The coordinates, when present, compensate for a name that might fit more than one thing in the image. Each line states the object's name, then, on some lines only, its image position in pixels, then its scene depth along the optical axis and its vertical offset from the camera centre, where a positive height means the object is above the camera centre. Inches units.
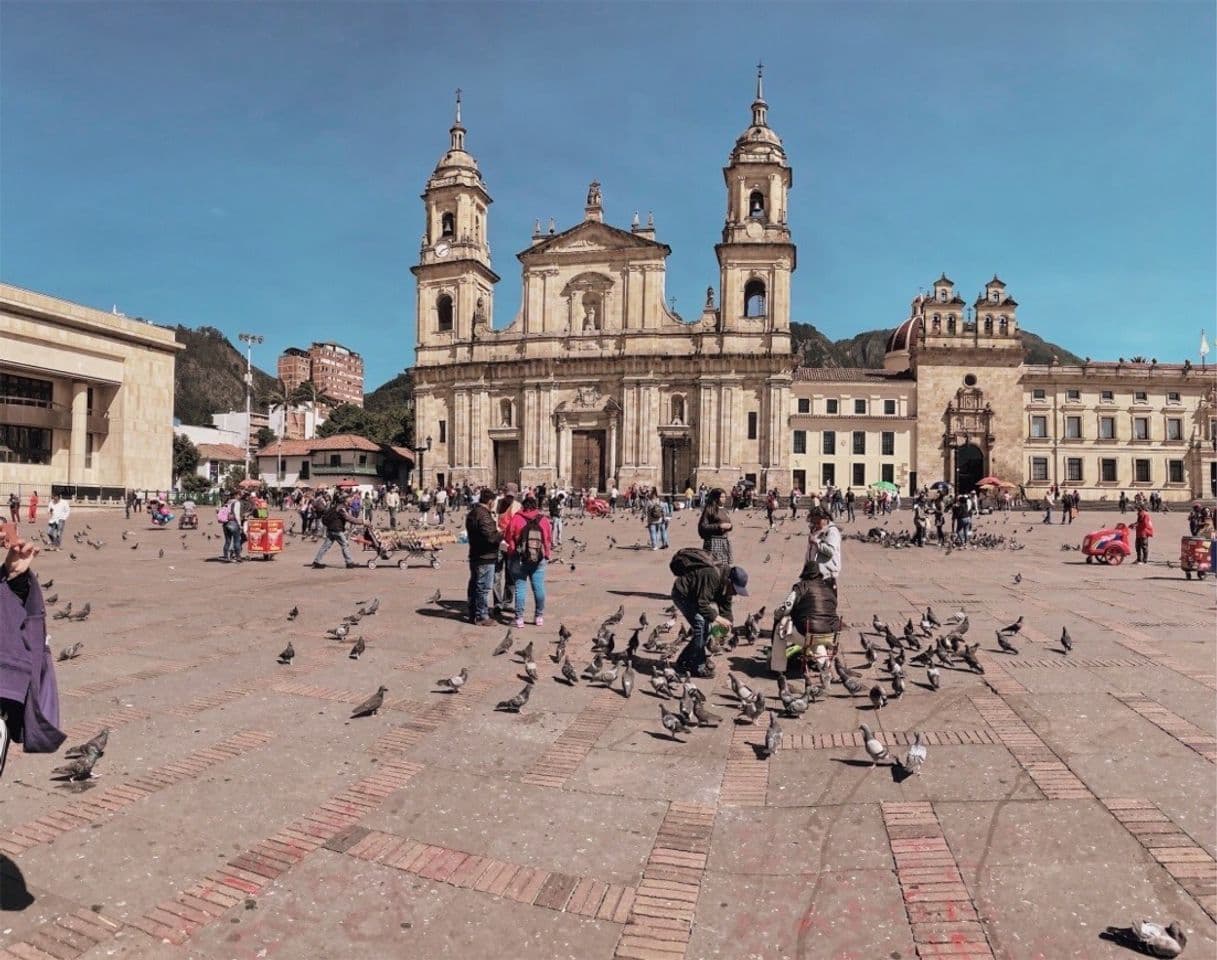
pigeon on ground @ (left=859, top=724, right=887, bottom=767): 197.2 -60.2
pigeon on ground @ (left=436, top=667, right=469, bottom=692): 261.4 -59.5
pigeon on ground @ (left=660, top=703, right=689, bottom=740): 222.4 -61.7
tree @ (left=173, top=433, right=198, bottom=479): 2915.8 +155.2
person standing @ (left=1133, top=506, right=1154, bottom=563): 692.1 -23.2
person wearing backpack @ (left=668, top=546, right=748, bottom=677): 283.1 -33.2
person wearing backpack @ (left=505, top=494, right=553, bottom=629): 377.7 -23.2
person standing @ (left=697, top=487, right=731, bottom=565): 352.8 -11.3
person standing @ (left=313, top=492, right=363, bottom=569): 593.8 -19.5
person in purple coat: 134.1 -28.9
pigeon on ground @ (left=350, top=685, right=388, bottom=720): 233.9 -60.6
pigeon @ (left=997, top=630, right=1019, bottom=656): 318.3 -56.0
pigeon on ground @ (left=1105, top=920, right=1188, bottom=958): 120.9 -66.0
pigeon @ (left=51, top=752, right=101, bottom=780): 182.7 -62.6
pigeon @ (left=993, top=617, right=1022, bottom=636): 330.2 -51.6
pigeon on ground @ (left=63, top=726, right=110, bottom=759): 187.9 -59.7
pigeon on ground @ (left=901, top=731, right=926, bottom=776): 190.1 -60.5
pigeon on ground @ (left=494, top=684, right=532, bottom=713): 241.2 -61.0
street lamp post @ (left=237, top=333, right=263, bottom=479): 1909.6 +337.4
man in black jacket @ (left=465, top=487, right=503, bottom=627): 375.6 -25.1
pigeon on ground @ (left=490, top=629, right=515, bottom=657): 316.6 -58.3
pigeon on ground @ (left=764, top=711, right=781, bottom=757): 207.0 -61.6
